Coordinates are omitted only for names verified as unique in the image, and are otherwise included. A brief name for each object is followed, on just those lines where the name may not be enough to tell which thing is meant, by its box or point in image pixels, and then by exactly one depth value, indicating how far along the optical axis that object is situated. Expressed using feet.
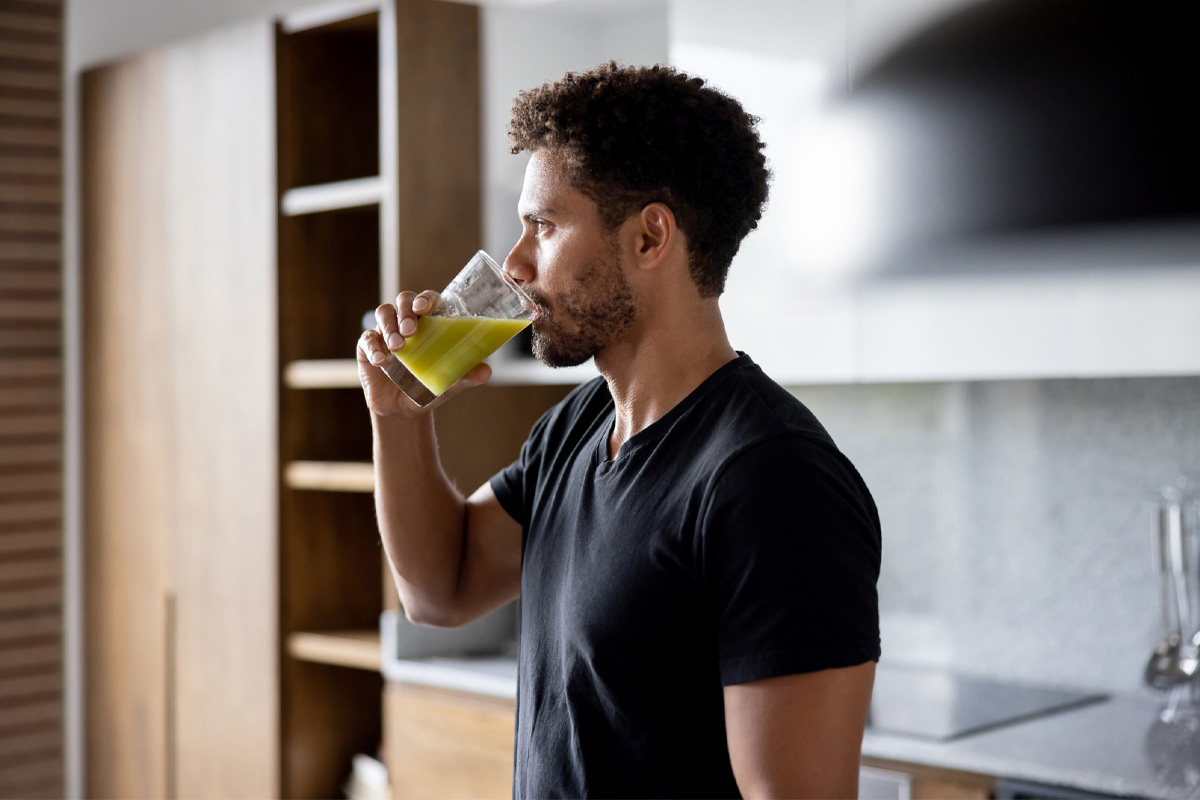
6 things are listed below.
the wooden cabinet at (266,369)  8.84
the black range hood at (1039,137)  5.94
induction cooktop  6.57
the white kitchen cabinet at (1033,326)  5.93
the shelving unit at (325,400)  9.20
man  3.42
